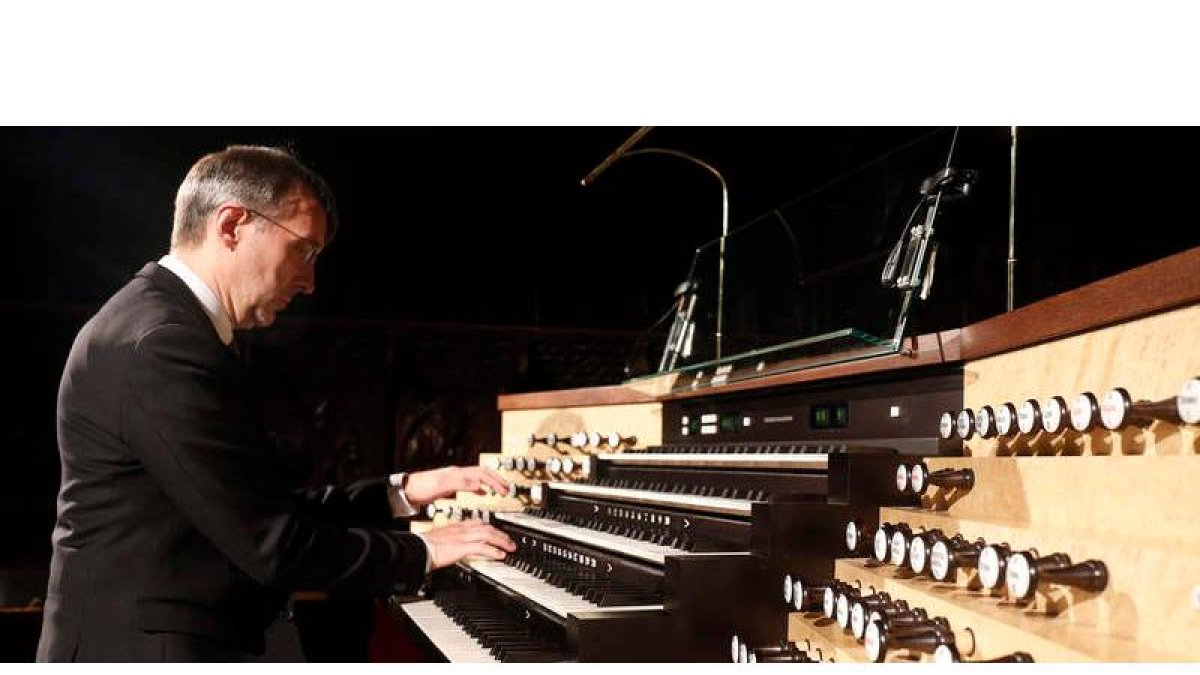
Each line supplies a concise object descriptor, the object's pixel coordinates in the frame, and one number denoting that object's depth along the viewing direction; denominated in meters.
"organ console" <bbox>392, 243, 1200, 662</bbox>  1.37
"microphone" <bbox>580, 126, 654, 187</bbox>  3.93
